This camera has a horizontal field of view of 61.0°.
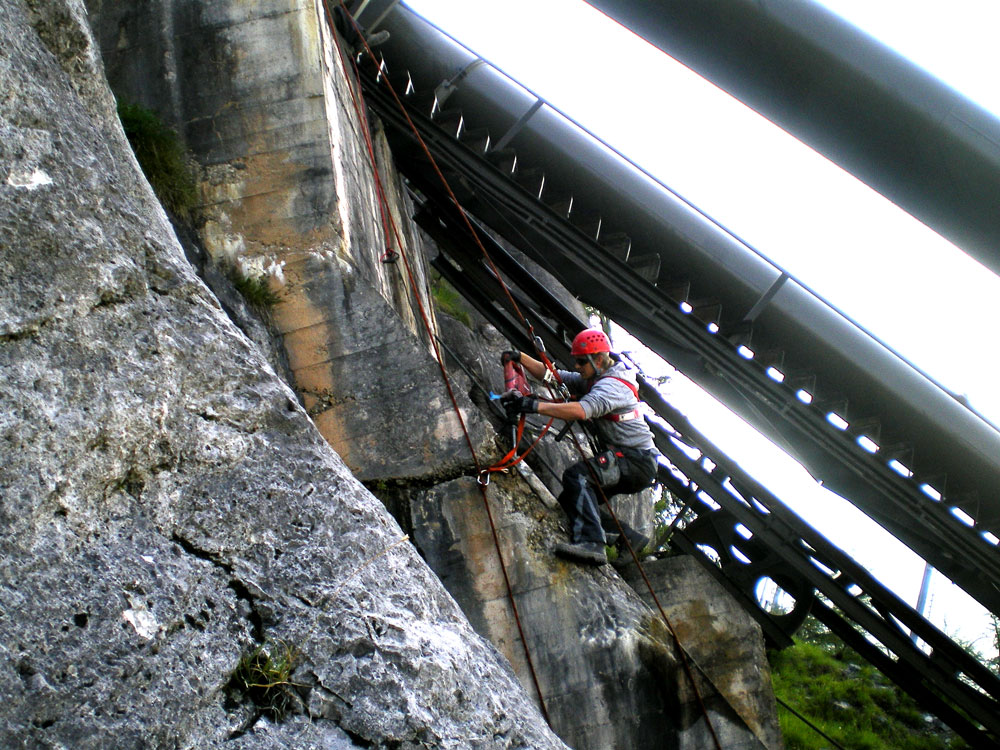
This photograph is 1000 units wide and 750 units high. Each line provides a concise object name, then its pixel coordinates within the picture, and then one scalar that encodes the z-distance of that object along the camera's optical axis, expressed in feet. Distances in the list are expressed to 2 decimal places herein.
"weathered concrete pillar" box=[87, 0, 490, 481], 18.39
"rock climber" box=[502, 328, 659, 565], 18.16
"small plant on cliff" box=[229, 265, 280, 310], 18.28
